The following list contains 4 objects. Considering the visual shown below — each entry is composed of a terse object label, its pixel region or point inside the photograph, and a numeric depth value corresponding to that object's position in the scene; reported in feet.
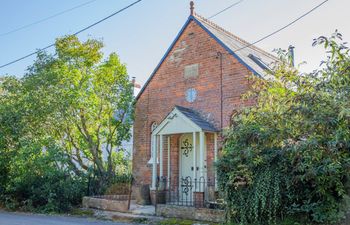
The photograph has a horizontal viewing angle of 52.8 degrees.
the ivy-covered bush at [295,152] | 25.00
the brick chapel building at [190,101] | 42.70
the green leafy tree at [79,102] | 47.77
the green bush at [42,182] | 42.88
